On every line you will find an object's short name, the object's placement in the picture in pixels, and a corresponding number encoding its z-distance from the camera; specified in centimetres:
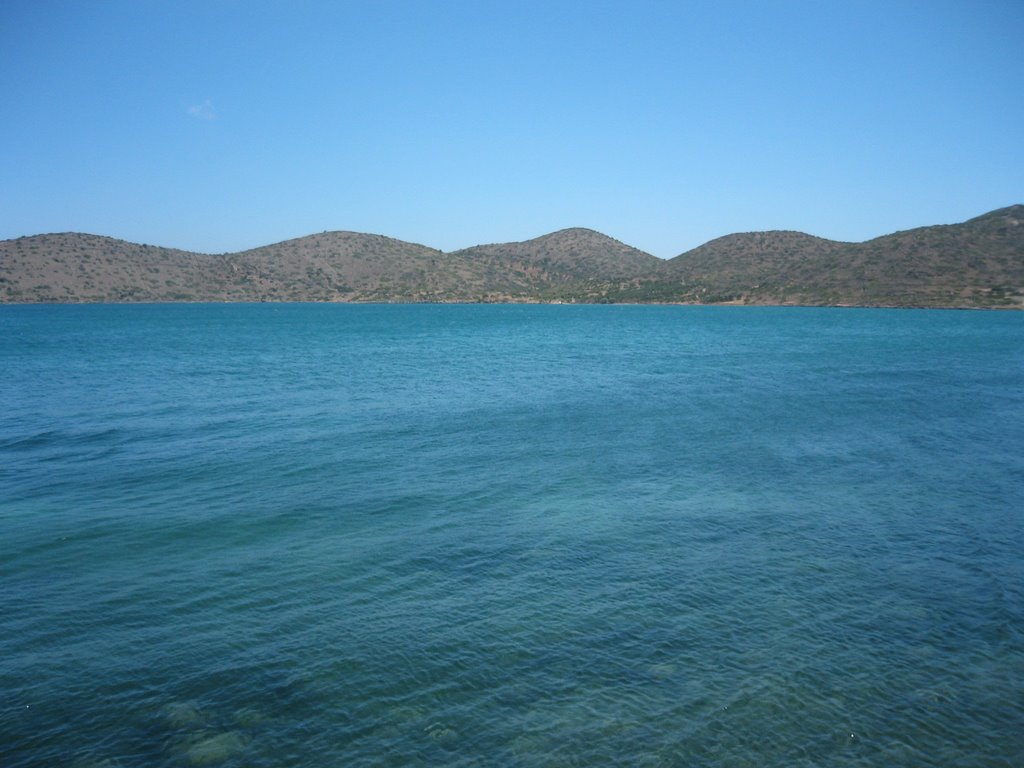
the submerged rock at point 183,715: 1288
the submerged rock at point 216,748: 1194
